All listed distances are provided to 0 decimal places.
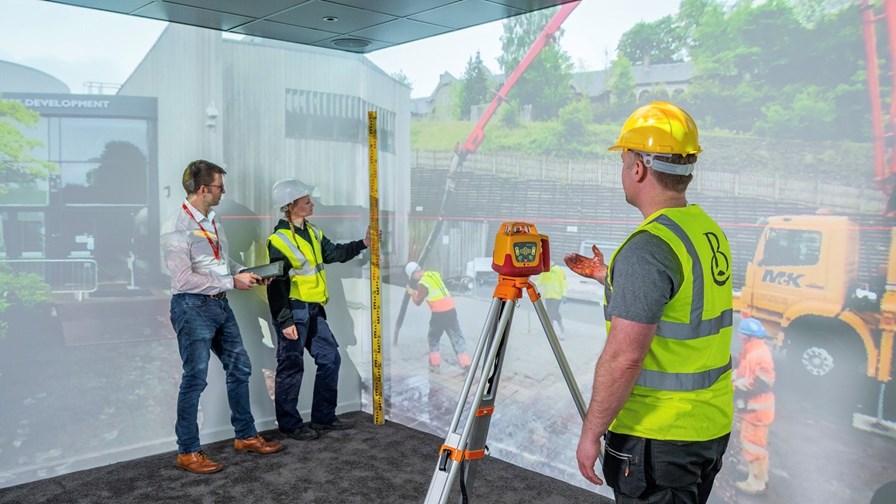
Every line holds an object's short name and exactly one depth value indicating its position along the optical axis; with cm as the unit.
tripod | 224
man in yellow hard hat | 147
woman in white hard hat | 389
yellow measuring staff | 425
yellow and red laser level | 223
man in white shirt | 342
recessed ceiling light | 400
